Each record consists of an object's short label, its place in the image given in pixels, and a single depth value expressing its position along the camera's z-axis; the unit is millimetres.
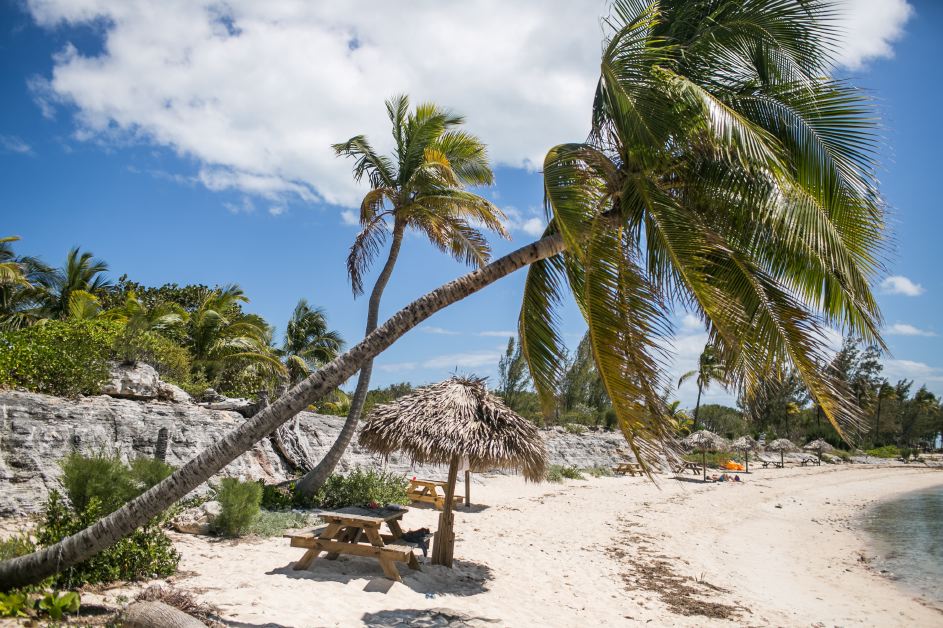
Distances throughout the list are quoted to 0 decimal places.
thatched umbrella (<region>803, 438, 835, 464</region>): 47469
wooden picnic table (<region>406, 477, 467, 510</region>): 13914
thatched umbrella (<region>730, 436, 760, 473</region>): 34066
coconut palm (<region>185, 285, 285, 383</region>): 20688
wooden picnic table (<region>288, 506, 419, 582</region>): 7156
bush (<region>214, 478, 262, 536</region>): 8555
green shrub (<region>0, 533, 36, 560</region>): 5422
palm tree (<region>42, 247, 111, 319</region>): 25081
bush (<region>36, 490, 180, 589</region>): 5543
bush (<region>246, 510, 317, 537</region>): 9047
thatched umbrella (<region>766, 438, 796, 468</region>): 41850
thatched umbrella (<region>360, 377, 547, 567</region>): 8172
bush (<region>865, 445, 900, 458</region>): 56622
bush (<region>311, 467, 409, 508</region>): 11695
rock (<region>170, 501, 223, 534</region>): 8695
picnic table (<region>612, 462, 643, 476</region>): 26633
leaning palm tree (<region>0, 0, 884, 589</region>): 4645
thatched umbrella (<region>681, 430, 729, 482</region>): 28572
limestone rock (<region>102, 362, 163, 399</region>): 11227
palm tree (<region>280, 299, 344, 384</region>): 32875
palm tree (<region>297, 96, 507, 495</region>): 11680
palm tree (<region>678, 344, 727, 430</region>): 37272
